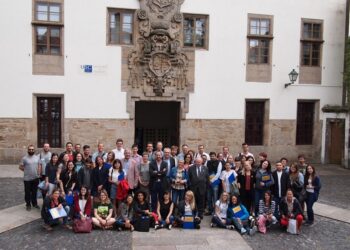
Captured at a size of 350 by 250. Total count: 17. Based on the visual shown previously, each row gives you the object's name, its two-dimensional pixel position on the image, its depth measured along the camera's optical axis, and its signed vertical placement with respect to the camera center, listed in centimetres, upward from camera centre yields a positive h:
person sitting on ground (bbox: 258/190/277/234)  806 -227
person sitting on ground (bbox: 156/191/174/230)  810 -223
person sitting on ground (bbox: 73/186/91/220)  780 -209
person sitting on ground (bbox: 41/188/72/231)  772 -215
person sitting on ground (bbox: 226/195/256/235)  796 -238
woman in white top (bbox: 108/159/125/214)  827 -154
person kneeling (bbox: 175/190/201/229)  805 -223
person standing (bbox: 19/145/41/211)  877 -150
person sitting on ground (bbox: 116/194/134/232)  780 -232
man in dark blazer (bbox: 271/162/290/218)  834 -165
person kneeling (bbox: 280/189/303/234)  802 -218
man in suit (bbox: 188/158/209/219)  844 -164
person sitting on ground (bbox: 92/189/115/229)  779 -228
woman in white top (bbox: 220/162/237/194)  855 -158
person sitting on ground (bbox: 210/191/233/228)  815 -227
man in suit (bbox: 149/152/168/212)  835 -163
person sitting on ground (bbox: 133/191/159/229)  789 -217
